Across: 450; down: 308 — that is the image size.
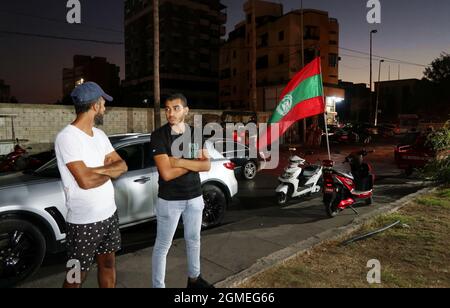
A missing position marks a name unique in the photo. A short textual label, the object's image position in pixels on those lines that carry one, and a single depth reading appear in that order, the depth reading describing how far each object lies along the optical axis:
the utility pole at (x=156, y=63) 15.96
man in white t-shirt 2.54
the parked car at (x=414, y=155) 10.56
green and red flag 6.81
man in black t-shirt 3.07
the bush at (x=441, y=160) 8.52
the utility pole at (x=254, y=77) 22.23
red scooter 6.42
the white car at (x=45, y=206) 3.73
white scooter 7.65
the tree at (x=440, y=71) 42.06
